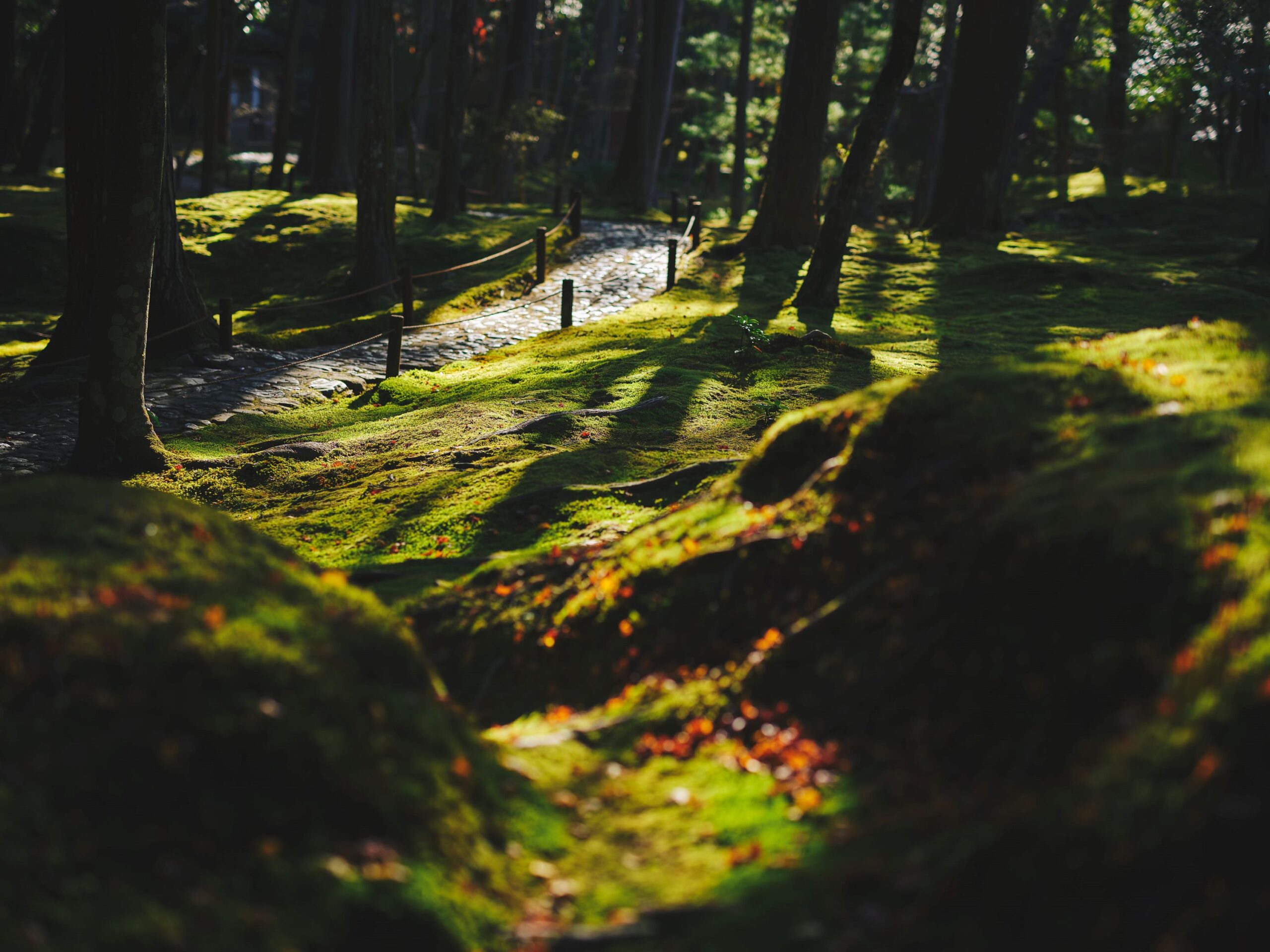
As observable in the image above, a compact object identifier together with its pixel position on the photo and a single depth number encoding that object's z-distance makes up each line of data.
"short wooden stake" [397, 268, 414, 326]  15.87
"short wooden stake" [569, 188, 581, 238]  23.42
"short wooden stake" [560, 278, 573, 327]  15.83
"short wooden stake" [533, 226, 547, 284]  19.56
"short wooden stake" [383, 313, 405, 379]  13.21
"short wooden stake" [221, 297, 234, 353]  13.61
